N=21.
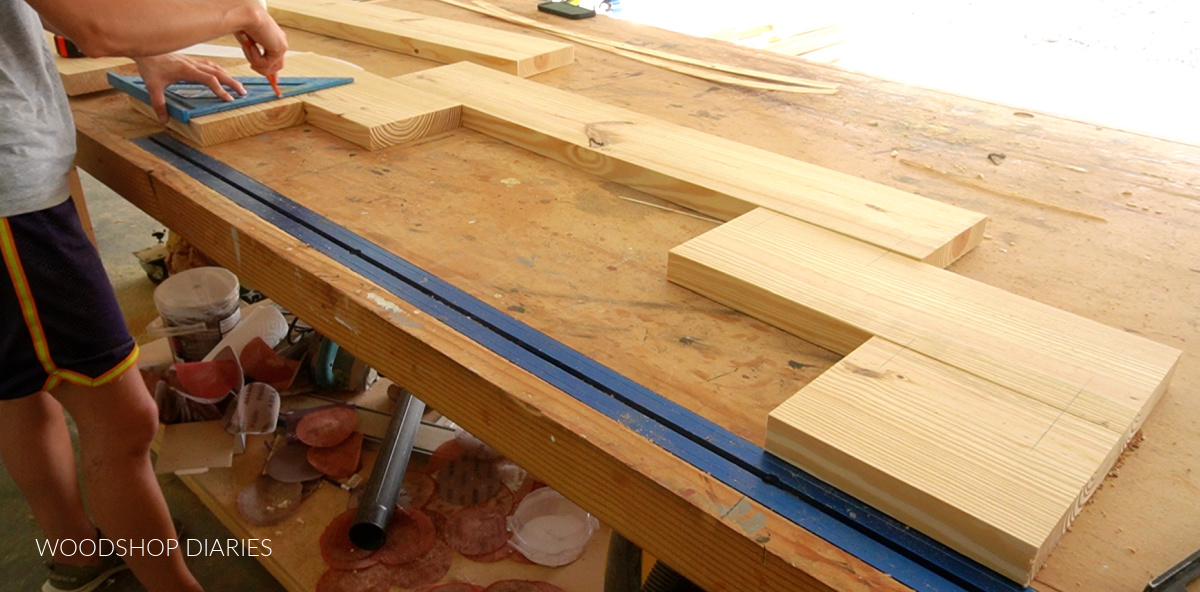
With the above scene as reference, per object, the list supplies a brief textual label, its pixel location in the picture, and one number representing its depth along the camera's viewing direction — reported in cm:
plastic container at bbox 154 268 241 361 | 219
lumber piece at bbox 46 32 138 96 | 159
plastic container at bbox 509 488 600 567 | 183
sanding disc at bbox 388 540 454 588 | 172
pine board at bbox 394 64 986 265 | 110
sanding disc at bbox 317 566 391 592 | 170
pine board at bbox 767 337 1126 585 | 65
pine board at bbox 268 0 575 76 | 180
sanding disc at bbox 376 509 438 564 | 177
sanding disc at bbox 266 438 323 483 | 196
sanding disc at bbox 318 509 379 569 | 175
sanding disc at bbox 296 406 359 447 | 204
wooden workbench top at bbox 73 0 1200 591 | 73
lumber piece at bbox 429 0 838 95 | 182
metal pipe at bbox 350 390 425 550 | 175
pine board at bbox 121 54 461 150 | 139
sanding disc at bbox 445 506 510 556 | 183
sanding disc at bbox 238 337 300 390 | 221
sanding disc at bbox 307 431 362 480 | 200
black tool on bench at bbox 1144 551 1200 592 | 63
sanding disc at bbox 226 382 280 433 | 205
